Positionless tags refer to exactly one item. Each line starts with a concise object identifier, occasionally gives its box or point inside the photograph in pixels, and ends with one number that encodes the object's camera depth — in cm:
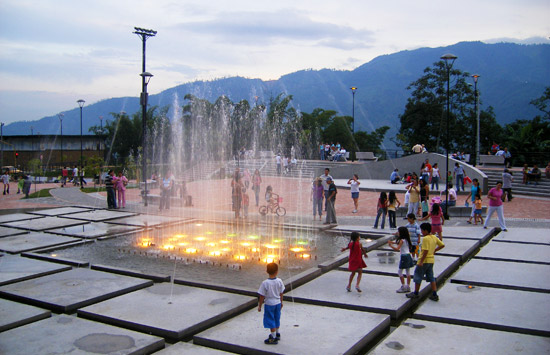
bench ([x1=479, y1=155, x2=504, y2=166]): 2989
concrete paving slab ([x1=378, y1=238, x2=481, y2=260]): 1098
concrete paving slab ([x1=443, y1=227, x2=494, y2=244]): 1298
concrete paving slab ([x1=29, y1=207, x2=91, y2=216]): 1852
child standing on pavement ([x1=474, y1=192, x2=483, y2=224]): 1504
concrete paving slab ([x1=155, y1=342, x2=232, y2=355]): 603
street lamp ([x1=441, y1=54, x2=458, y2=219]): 1620
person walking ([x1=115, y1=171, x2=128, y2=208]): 2003
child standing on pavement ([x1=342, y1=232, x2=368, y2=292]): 834
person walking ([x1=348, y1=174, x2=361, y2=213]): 1848
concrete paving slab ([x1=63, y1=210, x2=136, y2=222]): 1719
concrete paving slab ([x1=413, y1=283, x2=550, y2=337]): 679
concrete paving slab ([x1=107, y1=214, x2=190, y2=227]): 1588
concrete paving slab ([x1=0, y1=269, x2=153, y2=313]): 783
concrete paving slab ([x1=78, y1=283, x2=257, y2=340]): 673
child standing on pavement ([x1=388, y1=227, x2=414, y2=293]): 830
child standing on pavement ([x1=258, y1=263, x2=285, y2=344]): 617
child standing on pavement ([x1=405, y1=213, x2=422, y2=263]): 960
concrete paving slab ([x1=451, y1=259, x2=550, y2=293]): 872
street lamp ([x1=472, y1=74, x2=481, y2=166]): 3471
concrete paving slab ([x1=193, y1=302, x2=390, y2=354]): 602
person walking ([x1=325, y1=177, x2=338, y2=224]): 1522
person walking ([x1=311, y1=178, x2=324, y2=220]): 1642
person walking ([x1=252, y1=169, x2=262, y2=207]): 2002
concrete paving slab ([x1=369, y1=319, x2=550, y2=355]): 597
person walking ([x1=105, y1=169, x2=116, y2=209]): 1967
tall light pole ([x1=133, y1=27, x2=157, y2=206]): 2189
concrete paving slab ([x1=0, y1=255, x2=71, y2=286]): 936
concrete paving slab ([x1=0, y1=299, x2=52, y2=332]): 691
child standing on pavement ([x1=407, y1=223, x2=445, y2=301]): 785
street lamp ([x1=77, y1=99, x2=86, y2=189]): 3180
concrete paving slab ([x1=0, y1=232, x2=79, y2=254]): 1225
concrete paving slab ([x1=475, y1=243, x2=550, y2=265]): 1069
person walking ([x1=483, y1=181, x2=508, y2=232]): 1354
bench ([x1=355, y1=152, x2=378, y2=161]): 3744
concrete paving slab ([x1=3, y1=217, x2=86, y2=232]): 1541
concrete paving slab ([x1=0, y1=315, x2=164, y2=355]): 600
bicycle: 1744
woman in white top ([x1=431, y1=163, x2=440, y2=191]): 2458
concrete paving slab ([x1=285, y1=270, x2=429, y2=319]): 754
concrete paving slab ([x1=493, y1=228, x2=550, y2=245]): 1257
